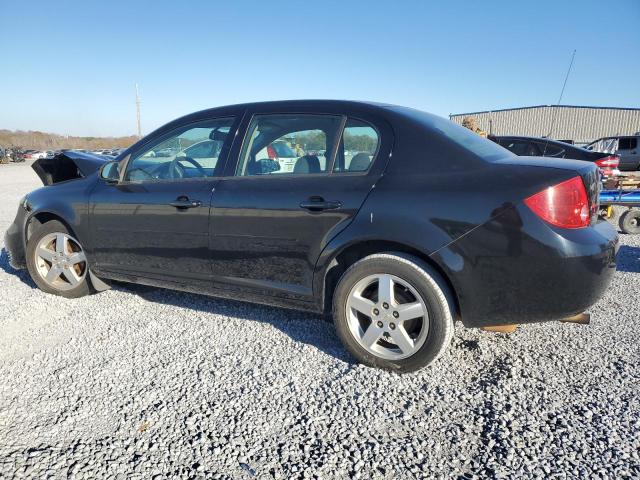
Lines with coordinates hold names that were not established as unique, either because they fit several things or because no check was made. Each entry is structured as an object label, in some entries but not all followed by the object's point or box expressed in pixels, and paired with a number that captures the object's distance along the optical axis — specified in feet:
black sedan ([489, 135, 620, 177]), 26.76
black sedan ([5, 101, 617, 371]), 7.52
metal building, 113.91
